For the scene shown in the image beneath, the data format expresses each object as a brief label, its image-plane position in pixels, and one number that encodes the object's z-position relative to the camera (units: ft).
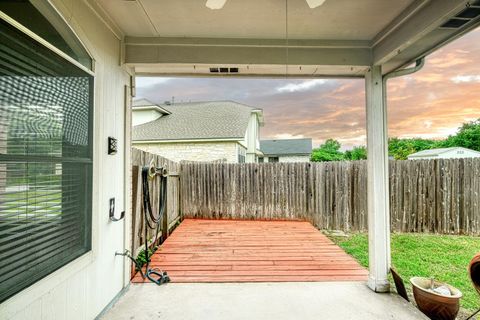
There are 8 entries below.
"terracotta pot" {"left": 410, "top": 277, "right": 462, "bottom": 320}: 6.98
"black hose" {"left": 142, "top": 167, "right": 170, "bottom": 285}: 9.34
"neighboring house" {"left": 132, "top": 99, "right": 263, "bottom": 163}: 34.27
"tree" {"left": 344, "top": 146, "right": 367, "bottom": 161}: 67.15
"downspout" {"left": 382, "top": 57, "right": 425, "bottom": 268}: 8.46
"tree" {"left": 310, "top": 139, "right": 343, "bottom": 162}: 69.92
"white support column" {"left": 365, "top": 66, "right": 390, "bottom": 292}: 8.67
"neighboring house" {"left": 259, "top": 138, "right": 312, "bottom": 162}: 60.90
